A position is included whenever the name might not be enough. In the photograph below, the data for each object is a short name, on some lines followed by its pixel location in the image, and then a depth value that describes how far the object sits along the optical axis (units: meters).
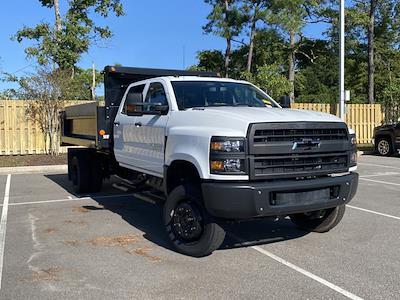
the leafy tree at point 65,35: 22.12
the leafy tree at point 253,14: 25.45
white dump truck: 5.32
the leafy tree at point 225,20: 25.98
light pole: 19.44
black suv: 19.38
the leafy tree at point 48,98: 18.56
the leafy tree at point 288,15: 24.80
